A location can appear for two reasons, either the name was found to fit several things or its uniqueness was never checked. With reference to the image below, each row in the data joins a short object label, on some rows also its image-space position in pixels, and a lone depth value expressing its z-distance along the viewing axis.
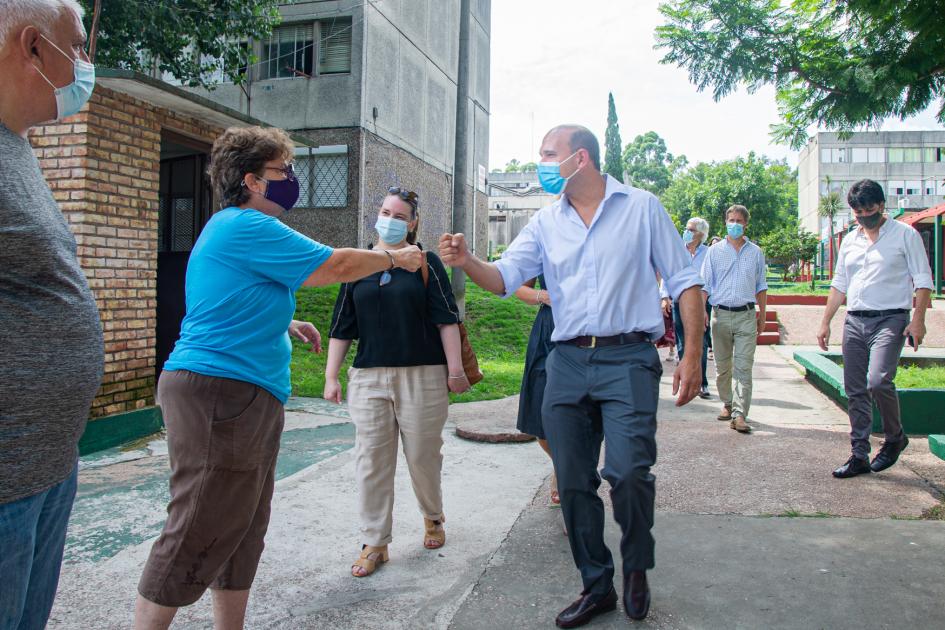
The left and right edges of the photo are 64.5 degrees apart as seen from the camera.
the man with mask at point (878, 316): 5.29
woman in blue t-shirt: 2.47
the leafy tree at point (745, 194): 46.06
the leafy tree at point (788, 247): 41.41
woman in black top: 3.86
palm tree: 48.75
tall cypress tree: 59.50
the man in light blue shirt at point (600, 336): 3.11
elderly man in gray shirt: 1.56
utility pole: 10.87
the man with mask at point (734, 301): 7.15
